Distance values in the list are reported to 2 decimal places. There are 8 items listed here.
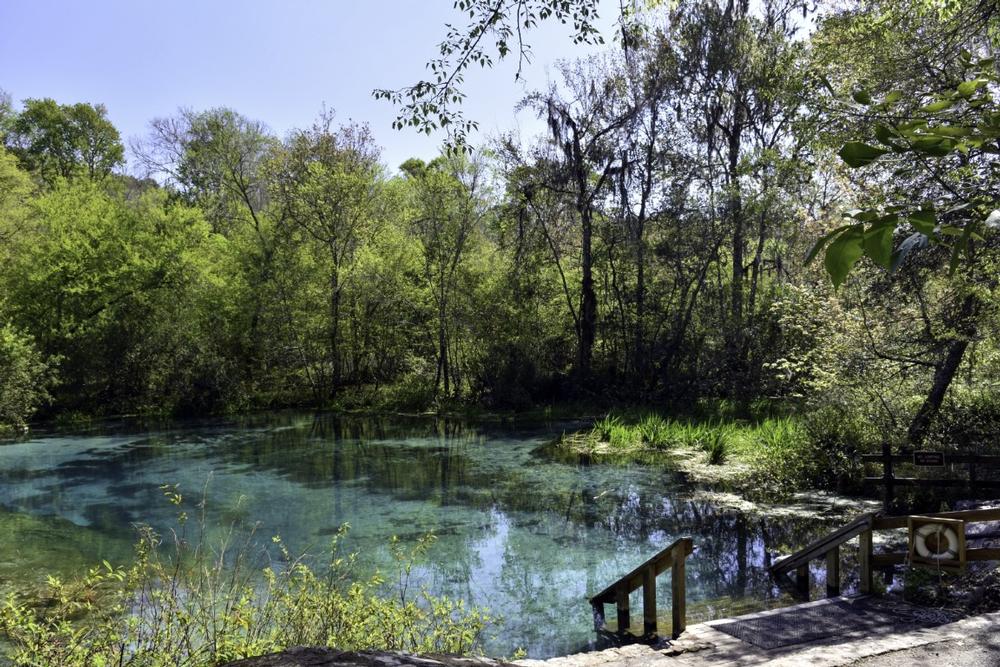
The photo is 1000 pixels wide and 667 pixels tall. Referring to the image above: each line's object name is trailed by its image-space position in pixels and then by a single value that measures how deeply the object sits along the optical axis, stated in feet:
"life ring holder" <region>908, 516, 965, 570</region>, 17.94
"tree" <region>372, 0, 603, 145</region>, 12.75
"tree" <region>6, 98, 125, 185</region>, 110.11
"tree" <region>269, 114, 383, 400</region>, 84.84
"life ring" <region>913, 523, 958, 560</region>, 18.01
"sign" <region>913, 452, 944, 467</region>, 27.37
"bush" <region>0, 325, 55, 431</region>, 65.10
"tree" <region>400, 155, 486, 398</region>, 82.38
